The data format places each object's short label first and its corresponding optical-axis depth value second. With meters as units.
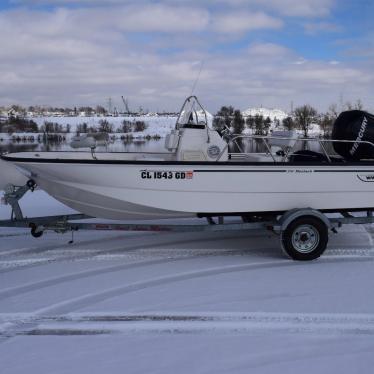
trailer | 4.83
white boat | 4.70
